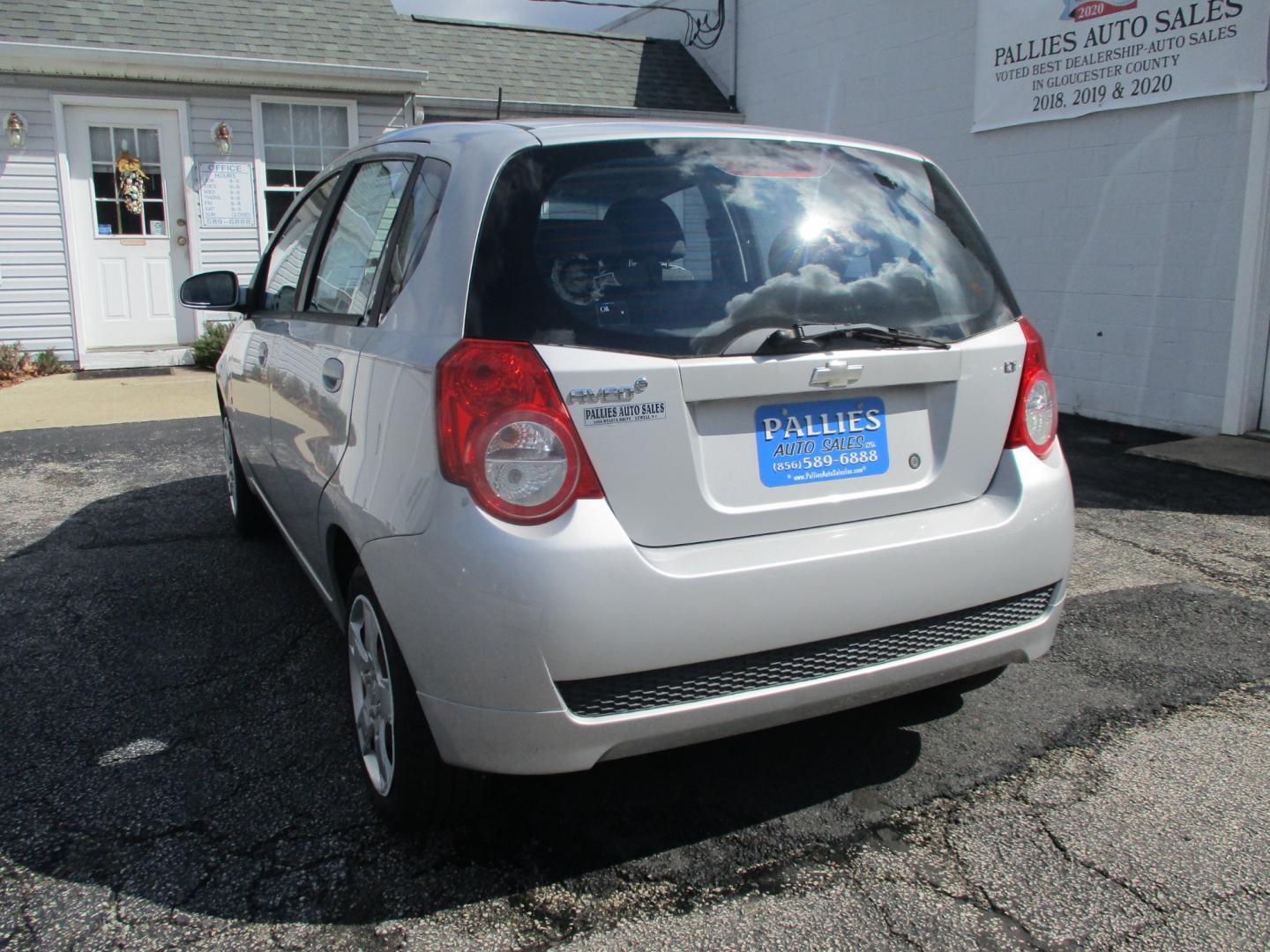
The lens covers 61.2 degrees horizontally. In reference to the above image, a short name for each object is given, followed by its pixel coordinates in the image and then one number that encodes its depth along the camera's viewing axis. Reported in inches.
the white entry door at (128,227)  430.0
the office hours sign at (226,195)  445.1
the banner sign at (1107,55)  289.9
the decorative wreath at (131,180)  432.8
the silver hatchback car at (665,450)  86.3
